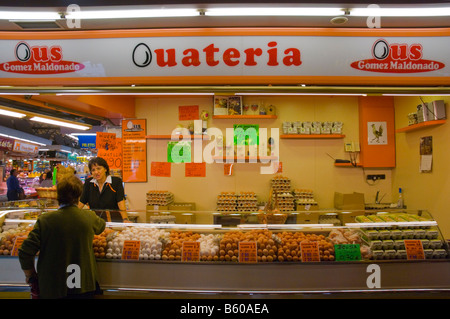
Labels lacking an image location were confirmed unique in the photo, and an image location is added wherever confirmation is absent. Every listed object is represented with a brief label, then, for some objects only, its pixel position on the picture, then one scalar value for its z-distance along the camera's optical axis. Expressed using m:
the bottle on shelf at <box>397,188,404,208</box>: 6.25
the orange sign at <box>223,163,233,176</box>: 7.00
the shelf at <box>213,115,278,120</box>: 6.67
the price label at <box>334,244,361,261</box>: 3.19
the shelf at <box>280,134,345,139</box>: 6.69
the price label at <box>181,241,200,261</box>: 3.20
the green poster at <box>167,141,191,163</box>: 7.05
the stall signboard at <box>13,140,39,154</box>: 14.72
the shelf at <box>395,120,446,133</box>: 5.06
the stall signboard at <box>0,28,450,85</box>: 3.60
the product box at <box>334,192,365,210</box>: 6.34
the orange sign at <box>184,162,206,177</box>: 7.05
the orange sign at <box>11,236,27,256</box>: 3.28
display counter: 3.11
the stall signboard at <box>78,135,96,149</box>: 12.28
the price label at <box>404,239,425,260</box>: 3.21
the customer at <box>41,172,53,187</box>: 12.18
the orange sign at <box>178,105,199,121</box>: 7.05
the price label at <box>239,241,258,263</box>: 3.16
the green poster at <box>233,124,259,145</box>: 6.88
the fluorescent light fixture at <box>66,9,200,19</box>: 3.23
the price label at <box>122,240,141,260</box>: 3.24
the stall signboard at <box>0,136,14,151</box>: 13.51
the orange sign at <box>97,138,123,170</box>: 6.93
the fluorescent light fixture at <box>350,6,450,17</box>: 3.19
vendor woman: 4.39
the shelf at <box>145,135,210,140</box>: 6.79
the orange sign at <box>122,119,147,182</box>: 7.12
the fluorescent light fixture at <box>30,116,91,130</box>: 6.32
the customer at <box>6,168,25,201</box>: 11.63
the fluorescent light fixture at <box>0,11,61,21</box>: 3.23
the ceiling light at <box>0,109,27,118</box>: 5.49
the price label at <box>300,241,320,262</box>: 3.17
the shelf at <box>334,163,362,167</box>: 6.75
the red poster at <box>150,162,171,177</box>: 7.12
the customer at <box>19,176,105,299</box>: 2.61
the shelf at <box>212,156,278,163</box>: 6.76
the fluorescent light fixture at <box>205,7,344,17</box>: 3.17
